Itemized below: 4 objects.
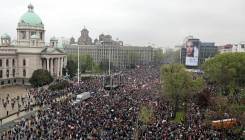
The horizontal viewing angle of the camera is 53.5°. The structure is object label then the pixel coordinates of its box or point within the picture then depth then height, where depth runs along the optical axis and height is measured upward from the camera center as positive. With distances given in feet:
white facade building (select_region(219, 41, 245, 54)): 310.53 +12.28
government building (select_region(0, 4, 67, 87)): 195.52 +0.69
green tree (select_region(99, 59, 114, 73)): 293.37 -14.78
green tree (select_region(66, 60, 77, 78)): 238.68 -14.29
